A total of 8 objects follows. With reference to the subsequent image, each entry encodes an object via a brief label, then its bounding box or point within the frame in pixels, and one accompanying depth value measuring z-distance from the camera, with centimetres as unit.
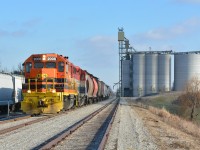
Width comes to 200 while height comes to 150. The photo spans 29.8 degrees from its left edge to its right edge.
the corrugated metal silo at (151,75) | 13991
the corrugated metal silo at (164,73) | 13812
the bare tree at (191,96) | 6381
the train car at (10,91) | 2795
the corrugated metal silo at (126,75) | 14200
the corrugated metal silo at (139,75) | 13962
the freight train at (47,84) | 2381
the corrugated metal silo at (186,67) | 13175
